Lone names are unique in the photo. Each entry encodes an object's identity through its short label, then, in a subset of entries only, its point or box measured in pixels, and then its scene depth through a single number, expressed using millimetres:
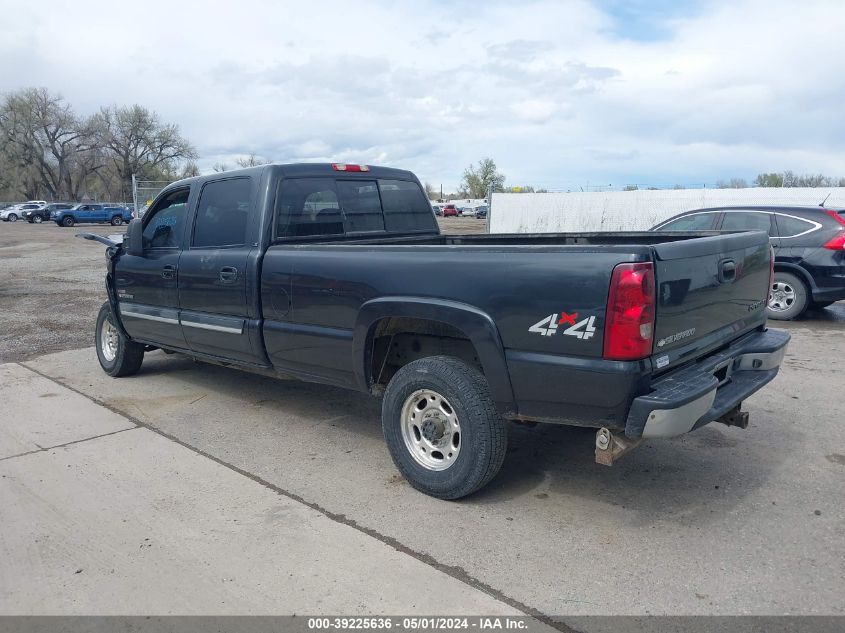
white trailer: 21859
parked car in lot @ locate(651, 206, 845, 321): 9156
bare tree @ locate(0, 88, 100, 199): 67688
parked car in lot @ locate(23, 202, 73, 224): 51781
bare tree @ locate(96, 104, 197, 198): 69875
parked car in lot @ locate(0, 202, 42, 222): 53156
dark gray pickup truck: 3236
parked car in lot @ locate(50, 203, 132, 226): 46750
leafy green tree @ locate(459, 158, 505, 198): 91125
